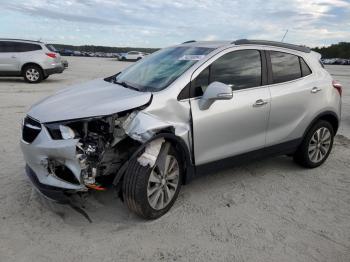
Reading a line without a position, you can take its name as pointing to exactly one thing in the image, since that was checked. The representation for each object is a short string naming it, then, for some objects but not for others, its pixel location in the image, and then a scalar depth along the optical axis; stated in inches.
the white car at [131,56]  1910.7
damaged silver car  135.0
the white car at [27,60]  573.3
